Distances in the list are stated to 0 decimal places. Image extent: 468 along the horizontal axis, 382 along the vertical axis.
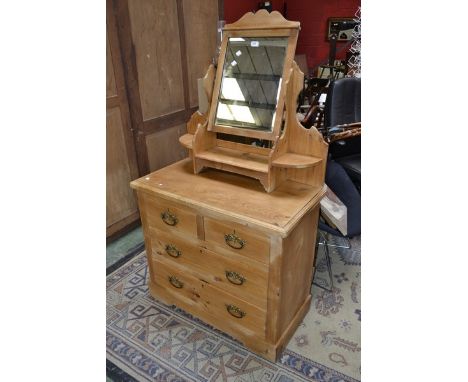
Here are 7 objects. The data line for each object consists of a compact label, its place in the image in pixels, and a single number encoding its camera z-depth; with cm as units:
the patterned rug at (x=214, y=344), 163
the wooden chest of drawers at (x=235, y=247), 145
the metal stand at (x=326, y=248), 220
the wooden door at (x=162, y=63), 244
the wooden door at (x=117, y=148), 233
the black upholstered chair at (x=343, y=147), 207
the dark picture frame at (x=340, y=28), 547
